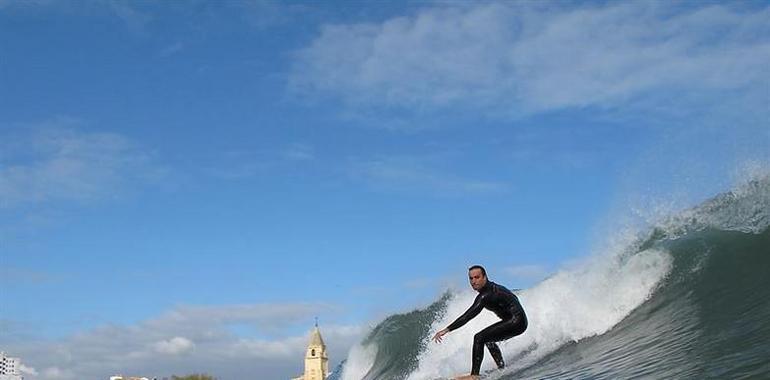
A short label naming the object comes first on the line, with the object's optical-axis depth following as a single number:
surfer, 9.44
